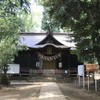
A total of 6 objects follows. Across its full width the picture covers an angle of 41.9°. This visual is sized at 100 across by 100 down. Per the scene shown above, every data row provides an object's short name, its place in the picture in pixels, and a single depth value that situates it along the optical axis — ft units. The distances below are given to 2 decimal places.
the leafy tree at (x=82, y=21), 29.60
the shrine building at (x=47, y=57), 55.76
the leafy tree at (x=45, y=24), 87.16
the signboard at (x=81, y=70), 35.52
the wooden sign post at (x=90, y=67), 32.76
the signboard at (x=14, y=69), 49.79
